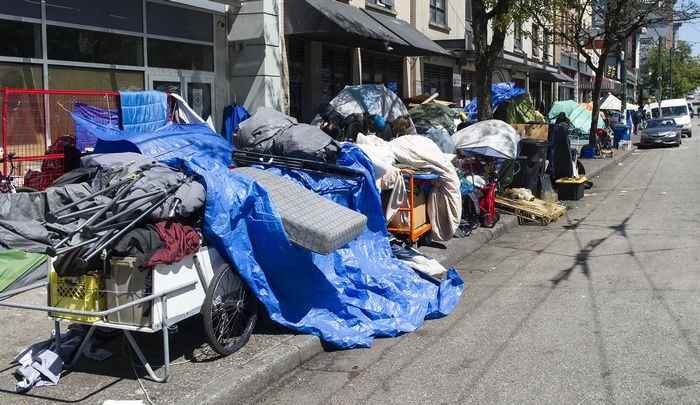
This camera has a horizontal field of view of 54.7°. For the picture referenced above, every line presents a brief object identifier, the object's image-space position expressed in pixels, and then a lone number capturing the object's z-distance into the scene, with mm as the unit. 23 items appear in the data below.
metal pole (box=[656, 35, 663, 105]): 63062
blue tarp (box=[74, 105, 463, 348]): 5344
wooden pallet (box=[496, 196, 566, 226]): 12445
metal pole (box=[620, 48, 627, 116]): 36594
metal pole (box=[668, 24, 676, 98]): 73306
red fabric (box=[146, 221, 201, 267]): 4531
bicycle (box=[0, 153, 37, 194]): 8016
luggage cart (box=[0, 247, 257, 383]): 4555
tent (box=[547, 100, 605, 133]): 26453
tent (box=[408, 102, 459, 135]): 14203
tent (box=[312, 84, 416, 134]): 12242
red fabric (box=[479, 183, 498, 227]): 11273
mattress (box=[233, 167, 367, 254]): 5285
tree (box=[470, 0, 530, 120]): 12766
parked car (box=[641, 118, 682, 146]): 34125
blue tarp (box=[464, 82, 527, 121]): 18859
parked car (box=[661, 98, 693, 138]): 43434
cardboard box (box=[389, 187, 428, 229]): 8820
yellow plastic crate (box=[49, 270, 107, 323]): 4695
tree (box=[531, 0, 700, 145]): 23691
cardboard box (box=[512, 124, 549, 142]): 16219
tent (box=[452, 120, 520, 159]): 11031
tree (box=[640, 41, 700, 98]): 81125
